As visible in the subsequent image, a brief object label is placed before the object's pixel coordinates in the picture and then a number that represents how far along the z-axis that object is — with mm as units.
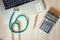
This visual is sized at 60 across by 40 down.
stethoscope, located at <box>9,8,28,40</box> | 1462
